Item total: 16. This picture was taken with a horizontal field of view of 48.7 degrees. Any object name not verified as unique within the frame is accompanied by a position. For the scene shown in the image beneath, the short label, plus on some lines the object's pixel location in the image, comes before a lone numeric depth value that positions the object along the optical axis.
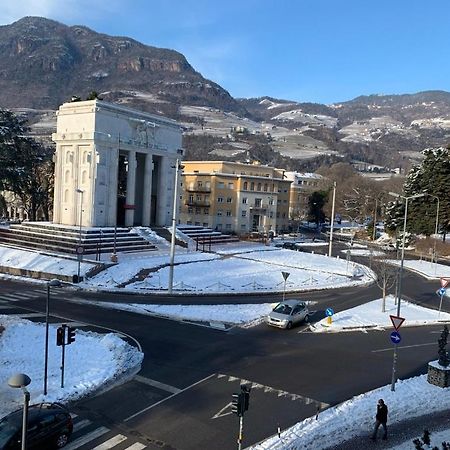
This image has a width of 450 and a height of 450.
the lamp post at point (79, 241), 39.88
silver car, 28.33
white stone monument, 57.84
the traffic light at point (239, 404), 13.07
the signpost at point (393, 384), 18.58
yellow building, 86.31
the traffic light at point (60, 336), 18.12
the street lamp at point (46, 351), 17.42
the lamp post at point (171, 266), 36.29
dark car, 12.89
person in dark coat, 15.08
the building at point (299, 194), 115.18
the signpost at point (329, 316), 28.69
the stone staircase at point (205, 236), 64.22
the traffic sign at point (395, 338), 19.08
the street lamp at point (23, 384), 11.20
